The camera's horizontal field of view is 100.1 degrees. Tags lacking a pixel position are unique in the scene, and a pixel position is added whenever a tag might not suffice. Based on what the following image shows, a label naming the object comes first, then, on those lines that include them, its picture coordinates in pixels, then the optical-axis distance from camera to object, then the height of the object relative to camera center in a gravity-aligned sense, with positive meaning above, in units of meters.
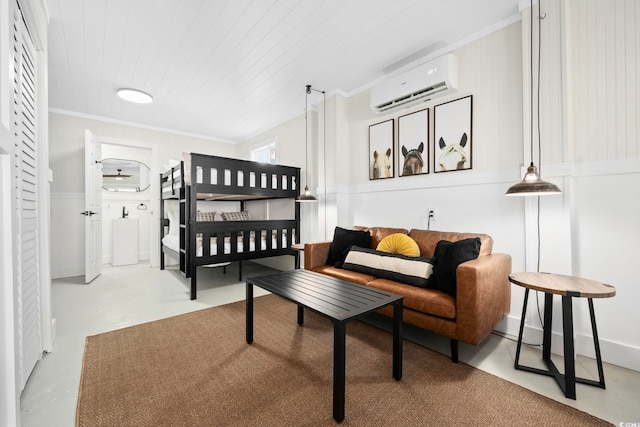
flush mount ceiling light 3.36 +1.53
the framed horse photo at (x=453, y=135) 2.43 +0.71
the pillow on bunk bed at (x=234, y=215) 4.72 -0.05
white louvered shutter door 1.30 +0.06
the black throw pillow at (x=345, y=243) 2.80 -0.33
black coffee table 1.25 -0.52
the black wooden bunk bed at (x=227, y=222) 3.04 -0.07
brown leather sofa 1.64 -0.59
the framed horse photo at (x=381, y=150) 3.05 +0.72
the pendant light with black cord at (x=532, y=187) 1.57 +0.15
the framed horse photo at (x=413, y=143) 2.73 +0.72
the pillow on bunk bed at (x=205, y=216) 4.46 -0.06
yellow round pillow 2.40 -0.31
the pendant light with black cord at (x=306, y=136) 3.76 +1.15
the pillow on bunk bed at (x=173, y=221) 4.14 -0.13
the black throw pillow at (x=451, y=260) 1.85 -0.35
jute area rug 1.27 -0.98
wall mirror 5.29 +0.77
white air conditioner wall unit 2.43 +1.23
